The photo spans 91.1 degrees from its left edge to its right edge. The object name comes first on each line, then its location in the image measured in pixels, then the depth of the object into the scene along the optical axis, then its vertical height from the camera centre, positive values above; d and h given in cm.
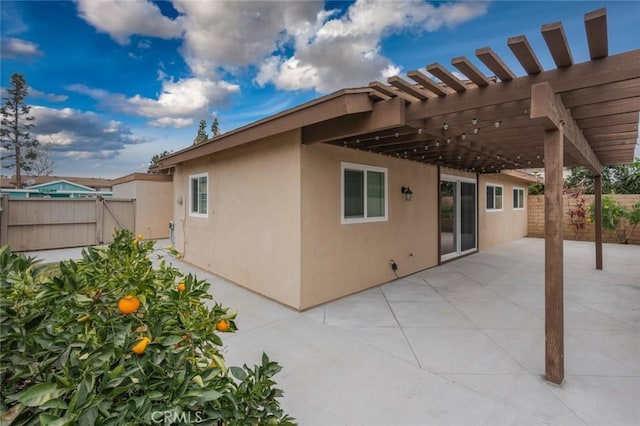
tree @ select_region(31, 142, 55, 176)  2263 +402
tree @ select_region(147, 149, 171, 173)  2947 +576
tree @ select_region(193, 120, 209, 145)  2618 +712
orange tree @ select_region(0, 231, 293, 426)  86 -45
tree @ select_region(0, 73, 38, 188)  1758 +502
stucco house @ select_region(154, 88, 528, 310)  471 +8
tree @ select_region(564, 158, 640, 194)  1460 +182
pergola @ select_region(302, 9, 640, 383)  255 +117
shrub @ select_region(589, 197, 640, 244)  1127 -22
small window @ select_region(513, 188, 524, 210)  1280 +63
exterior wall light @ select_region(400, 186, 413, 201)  652 +46
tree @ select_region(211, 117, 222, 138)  2708 +758
